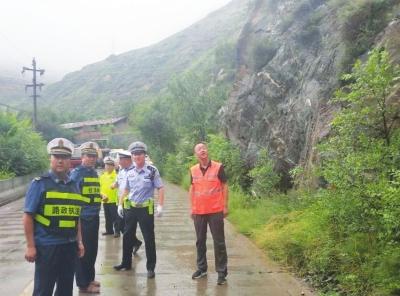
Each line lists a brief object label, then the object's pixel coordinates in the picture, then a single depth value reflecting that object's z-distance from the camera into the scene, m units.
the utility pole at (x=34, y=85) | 43.49
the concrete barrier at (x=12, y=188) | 20.15
